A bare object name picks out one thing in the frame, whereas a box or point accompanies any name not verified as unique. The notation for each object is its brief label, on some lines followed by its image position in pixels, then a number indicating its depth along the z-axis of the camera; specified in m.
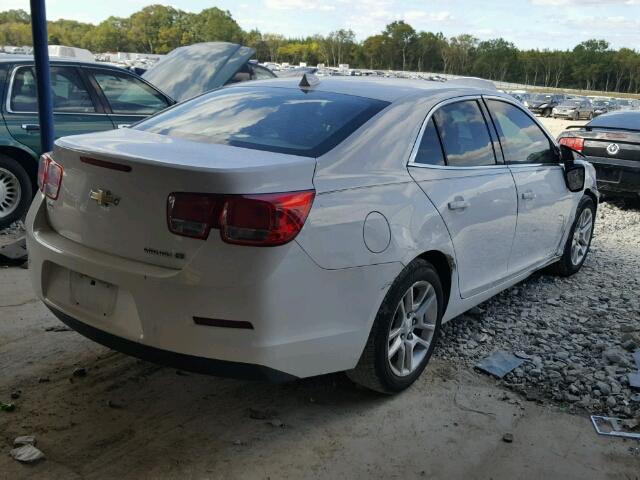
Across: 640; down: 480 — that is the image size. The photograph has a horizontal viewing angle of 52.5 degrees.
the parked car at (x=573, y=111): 44.38
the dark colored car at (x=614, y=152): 8.75
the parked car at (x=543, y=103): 46.72
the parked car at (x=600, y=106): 47.86
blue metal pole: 5.59
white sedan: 2.62
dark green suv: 6.56
